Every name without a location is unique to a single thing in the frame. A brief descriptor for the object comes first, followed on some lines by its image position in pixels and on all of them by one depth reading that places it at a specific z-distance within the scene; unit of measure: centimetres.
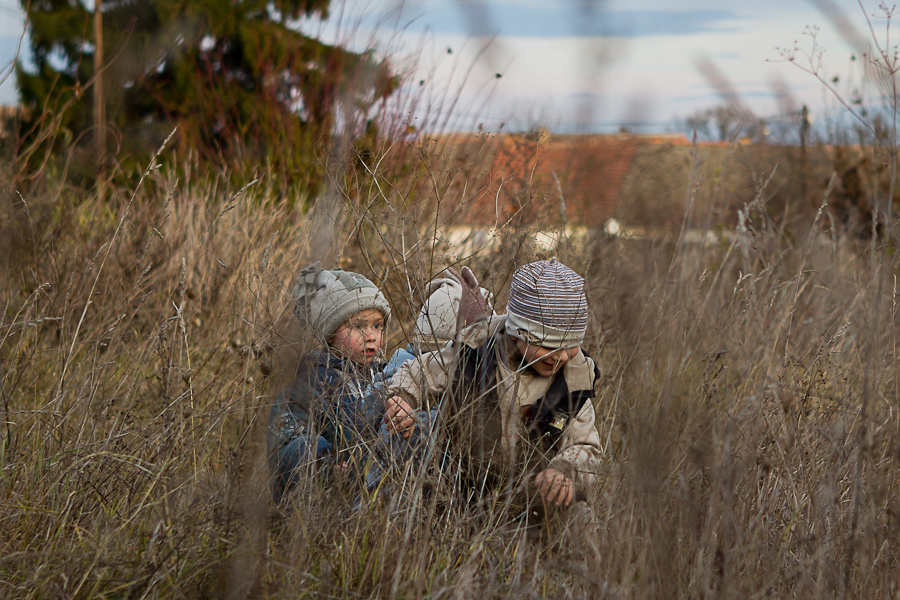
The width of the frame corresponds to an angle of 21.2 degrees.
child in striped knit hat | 483
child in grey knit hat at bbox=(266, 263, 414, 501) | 484
